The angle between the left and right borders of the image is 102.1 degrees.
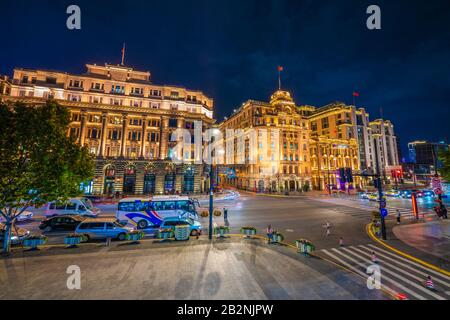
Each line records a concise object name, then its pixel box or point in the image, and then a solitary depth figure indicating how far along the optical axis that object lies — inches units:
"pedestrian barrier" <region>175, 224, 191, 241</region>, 585.6
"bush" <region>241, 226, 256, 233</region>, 628.0
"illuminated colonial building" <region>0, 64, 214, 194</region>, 1668.3
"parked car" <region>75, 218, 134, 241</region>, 597.3
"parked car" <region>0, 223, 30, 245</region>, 530.9
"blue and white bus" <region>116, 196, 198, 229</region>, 764.6
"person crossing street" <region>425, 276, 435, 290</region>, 330.6
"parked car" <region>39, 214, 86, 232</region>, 701.3
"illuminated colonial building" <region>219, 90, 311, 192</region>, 2283.5
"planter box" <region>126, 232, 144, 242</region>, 571.8
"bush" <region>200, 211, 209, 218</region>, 906.7
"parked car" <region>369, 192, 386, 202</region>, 1482.3
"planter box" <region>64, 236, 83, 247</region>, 526.3
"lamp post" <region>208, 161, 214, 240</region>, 595.9
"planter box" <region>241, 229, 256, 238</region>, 622.8
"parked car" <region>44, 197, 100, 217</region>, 888.3
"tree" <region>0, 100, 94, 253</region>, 441.7
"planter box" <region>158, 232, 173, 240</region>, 590.2
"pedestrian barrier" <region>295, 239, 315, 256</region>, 479.8
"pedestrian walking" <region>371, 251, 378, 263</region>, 437.7
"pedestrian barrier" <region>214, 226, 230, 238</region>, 628.1
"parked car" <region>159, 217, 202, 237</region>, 646.5
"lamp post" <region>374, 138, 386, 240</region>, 604.2
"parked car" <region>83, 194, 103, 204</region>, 1433.2
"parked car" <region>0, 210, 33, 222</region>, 837.6
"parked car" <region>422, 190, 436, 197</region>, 1737.2
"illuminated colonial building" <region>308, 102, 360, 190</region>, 2596.0
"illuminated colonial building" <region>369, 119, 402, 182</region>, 3531.0
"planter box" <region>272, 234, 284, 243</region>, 563.3
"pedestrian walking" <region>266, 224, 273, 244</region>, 570.6
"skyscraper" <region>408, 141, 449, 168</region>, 4466.5
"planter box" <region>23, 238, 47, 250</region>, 494.9
